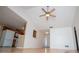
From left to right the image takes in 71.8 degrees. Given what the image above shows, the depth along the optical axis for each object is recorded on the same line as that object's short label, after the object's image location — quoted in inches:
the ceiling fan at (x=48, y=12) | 100.2
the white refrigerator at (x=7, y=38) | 109.5
